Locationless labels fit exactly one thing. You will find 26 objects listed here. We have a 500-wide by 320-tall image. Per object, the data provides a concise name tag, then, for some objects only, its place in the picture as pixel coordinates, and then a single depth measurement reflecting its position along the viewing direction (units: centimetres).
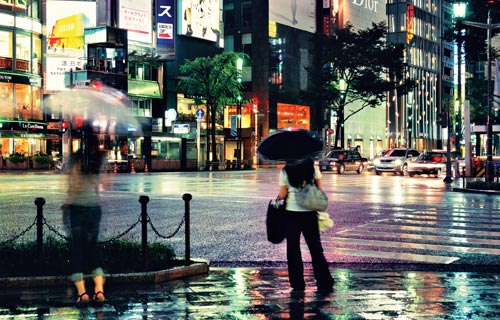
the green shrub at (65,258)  836
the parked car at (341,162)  4675
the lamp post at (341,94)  6275
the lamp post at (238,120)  6108
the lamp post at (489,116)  2850
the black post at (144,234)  837
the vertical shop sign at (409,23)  10319
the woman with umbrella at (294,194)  747
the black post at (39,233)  835
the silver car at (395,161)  4516
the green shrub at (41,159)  5291
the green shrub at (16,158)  5147
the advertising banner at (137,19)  6019
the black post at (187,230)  896
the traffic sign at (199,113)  5390
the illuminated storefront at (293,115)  7719
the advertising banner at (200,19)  6640
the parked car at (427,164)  4272
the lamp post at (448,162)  3347
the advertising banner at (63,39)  5756
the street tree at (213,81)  5841
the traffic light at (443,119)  3447
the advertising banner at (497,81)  2847
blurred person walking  710
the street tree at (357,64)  6147
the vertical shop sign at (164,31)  6347
